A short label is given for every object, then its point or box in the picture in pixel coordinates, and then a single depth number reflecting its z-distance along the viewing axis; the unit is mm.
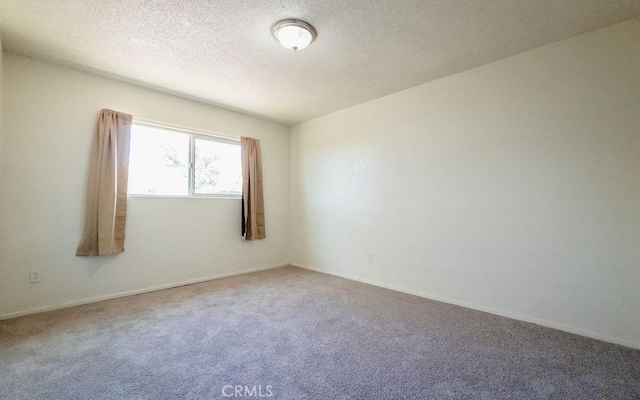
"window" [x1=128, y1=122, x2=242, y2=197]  3393
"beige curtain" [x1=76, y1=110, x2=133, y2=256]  2963
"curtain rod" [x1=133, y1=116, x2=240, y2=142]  3387
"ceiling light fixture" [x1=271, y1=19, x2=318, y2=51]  2172
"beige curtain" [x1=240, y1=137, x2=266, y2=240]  4262
